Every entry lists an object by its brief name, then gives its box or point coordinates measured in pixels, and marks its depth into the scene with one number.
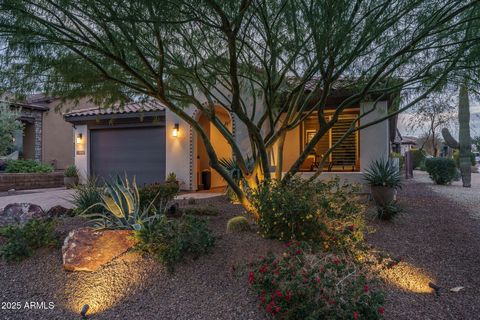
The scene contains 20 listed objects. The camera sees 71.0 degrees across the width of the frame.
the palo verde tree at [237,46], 4.11
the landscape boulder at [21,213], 5.65
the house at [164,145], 12.41
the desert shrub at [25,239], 4.23
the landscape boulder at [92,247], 4.03
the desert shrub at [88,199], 6.02
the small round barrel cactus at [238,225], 5.17
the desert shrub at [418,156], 28.84
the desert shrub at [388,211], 6.74
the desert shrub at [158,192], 6.87
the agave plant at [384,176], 7.96
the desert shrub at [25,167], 15.16
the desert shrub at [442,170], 15.75
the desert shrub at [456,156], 25.30
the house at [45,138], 19.33
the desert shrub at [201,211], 6.76
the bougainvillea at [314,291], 2.79
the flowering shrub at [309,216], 4.32
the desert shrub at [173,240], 3.93
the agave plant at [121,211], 4.64
